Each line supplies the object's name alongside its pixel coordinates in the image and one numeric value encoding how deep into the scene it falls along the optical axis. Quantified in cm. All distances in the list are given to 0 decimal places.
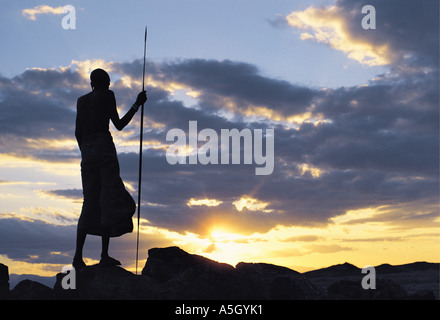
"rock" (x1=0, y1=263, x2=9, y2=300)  1170
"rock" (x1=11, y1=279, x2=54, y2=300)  983
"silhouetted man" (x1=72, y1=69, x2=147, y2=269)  1003
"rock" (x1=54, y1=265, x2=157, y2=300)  963
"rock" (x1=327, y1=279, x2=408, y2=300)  915
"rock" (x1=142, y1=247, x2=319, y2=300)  920
